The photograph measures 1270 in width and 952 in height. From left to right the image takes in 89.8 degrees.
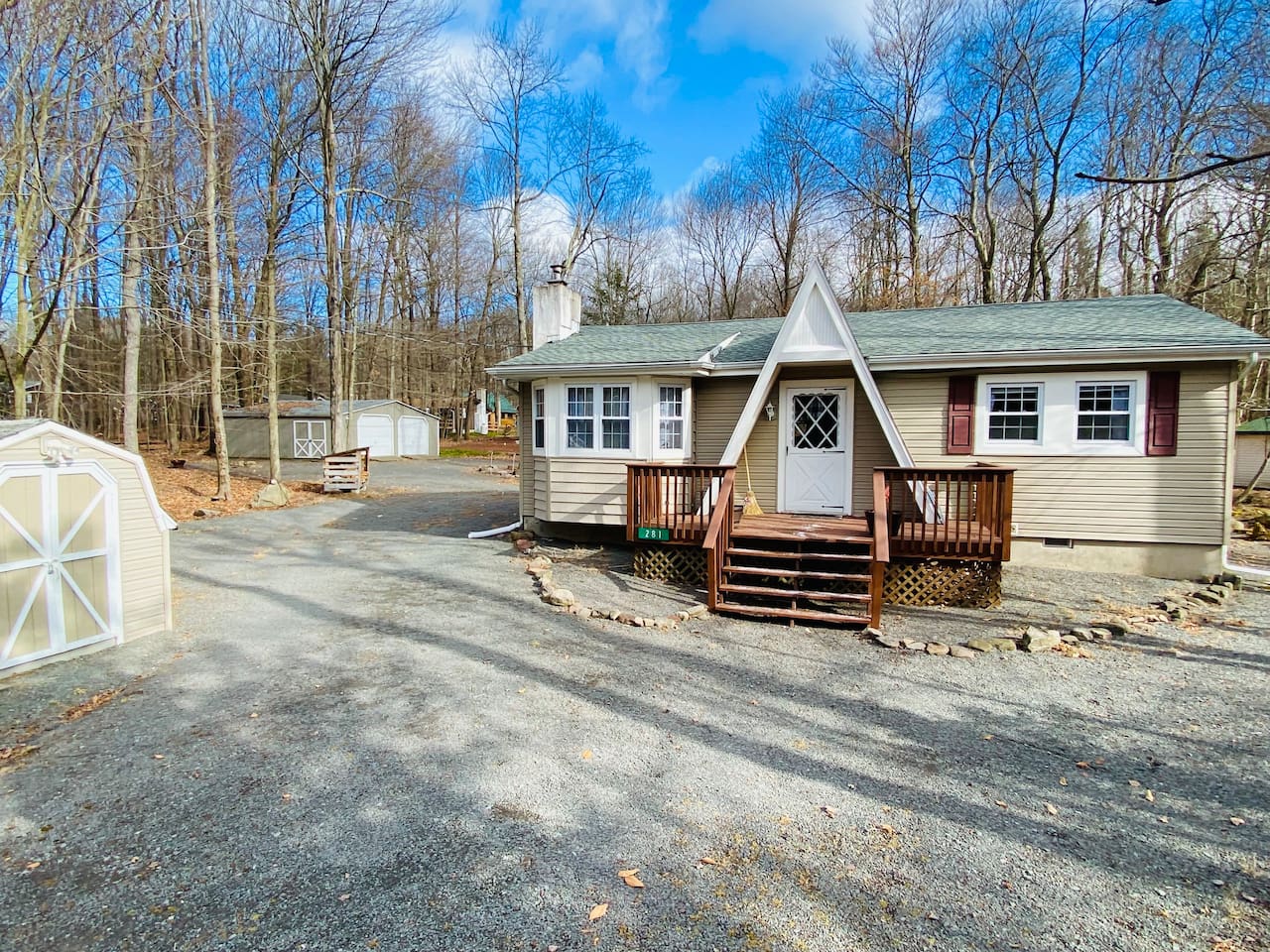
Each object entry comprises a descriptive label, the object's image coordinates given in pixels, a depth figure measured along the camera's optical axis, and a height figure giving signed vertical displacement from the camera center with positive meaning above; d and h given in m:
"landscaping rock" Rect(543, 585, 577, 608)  7.60 -1.81
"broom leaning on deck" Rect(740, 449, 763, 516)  9.75 -0.84
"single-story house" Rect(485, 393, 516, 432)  53.78 +3.50
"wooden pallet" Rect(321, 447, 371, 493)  18.42 -0.72
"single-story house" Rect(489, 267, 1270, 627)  8.66 +0.38
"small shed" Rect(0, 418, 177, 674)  5.43 -0.93
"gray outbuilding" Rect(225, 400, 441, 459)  31.70 +0.98
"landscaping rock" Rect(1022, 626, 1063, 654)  6.23 -1.88
